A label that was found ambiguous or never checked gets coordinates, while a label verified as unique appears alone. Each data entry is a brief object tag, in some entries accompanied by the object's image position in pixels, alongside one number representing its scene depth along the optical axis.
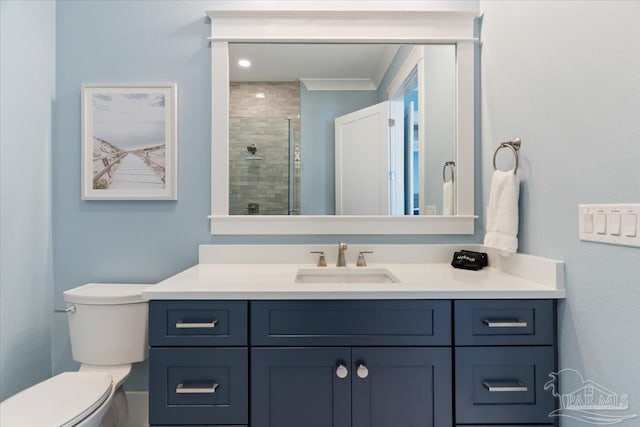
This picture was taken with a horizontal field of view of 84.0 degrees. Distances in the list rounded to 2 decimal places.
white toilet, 1.53
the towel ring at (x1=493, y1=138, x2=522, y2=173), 1.43
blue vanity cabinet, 1.19
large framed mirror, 1.77
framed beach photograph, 1.77
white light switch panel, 0.90
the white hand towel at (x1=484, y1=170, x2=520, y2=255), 1.41
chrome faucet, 1.69
